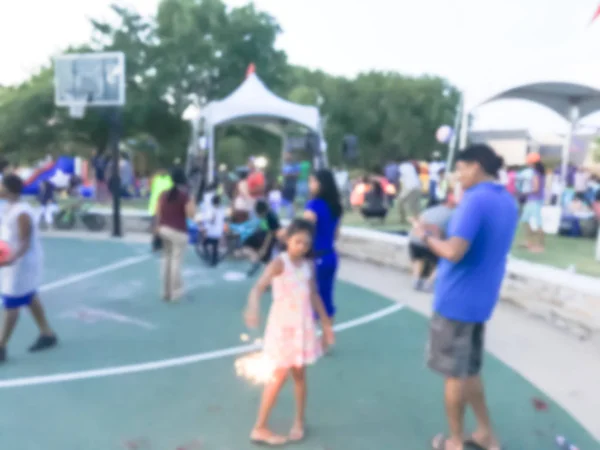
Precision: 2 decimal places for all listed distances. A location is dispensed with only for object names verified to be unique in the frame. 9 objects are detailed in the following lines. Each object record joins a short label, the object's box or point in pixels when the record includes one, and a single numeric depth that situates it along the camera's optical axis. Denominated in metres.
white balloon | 16.75
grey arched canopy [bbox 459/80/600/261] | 11.18
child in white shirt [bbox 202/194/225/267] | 10.12
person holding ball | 5.34
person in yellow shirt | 10.84
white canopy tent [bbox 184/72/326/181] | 15.66
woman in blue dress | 5.38
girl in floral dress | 3.85
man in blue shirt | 3.39
